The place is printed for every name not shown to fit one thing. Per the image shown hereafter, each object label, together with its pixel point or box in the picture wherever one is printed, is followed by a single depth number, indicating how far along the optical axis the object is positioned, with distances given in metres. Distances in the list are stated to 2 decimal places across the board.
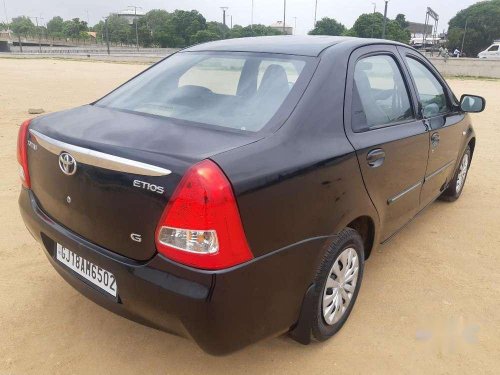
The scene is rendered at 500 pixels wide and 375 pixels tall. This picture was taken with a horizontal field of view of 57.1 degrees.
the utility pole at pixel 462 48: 68.72
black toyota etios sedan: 1.79
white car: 36.88
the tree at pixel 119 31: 90.31
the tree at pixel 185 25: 74.69
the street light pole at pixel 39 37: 94.12
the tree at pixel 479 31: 70.38
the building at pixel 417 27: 121.53
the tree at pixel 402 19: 91.01
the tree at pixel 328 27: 77.06
